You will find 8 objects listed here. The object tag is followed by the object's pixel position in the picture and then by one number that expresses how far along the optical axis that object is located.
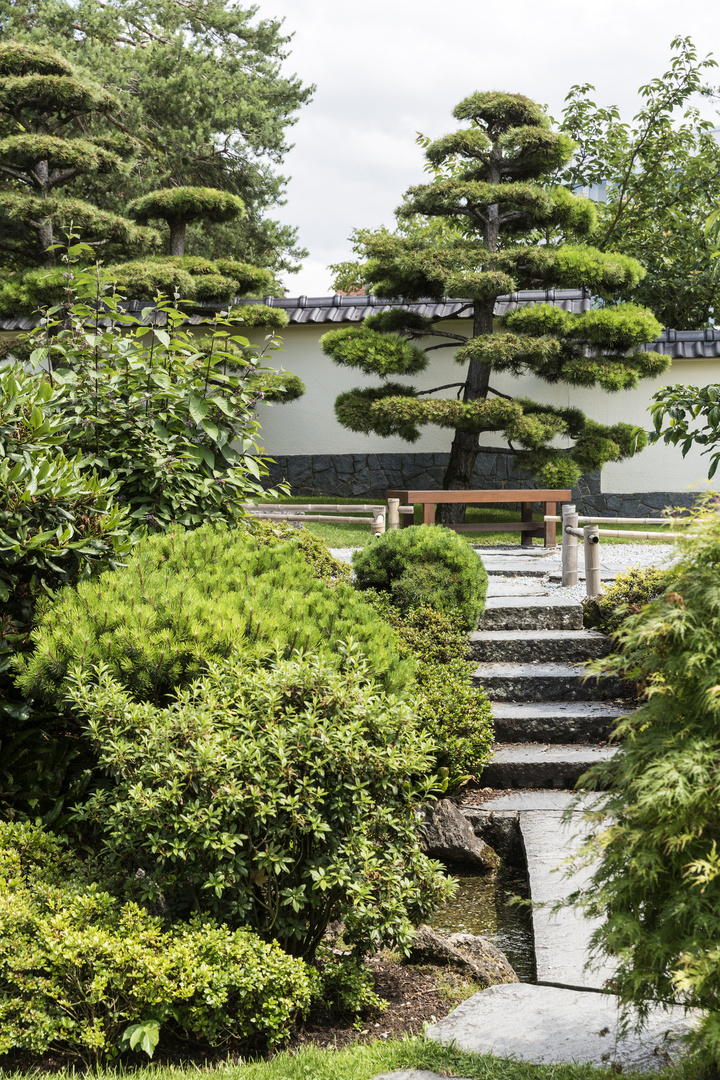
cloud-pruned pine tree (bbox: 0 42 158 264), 11.86
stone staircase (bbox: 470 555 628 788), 5.30
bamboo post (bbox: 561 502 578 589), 7.76
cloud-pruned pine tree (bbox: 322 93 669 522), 11.52
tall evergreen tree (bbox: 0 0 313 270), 16.23
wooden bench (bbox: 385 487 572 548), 10.90
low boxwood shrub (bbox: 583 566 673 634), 6.23
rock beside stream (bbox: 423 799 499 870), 4.35
